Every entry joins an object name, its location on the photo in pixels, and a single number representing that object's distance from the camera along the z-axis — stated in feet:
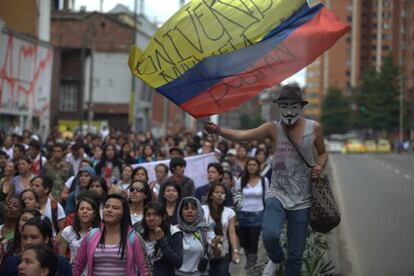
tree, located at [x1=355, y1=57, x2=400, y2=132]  340.59
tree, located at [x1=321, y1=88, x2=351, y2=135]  435.53
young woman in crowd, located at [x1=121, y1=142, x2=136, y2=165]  53.03
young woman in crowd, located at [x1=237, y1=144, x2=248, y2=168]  54.90
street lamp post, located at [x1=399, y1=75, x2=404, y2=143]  333.46
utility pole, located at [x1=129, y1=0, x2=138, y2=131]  140.76
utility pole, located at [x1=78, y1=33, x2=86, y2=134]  142.41
